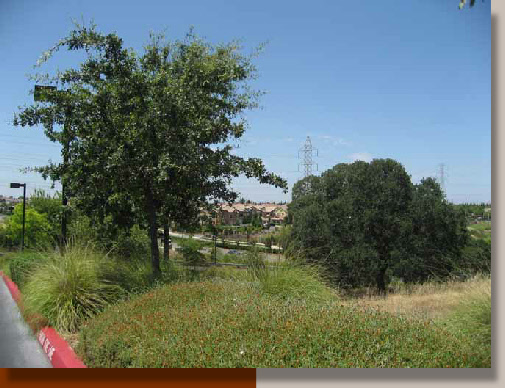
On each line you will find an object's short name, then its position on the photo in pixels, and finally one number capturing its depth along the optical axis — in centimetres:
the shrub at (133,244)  890
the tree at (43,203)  1829
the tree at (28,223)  1807
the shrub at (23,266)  871
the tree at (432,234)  1585
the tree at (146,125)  711
